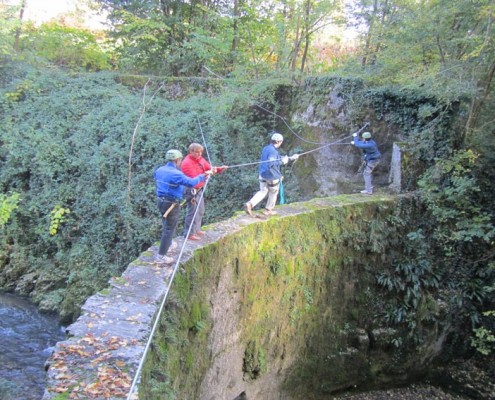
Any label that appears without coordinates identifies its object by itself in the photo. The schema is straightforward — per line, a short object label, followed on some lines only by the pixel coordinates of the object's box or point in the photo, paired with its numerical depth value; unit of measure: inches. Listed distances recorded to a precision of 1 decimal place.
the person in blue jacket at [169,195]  227.1
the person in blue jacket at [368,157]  406.6
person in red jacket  264.2
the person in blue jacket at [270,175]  303.3
